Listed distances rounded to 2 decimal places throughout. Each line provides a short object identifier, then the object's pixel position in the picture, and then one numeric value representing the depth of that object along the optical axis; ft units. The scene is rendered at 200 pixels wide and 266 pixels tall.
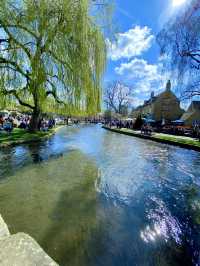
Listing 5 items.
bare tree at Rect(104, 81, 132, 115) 255.29
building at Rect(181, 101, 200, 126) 134.62
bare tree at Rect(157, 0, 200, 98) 53.21
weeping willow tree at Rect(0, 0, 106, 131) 33.32
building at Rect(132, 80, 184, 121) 161.99
